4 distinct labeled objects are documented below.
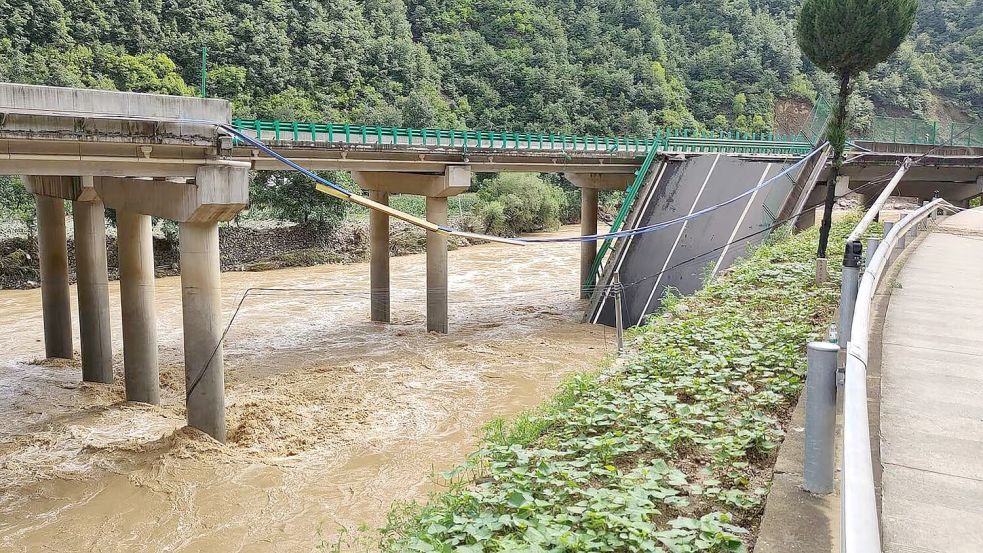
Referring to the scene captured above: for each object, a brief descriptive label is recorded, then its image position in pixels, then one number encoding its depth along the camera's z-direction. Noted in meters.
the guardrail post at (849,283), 5.99
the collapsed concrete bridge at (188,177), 12.51
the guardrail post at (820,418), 3.71
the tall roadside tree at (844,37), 13.73
